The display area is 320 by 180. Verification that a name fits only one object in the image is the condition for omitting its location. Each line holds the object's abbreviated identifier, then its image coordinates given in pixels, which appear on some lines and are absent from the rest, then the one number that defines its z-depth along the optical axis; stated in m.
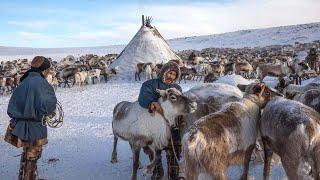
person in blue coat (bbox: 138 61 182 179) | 3.93
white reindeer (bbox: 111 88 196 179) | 3.76
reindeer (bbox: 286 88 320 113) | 4.01
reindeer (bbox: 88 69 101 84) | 14.80
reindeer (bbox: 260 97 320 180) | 2.92
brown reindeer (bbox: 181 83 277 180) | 2.90
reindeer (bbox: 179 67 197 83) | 13.76
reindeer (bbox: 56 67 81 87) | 14.46
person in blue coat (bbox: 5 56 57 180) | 3.55
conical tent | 14.97
